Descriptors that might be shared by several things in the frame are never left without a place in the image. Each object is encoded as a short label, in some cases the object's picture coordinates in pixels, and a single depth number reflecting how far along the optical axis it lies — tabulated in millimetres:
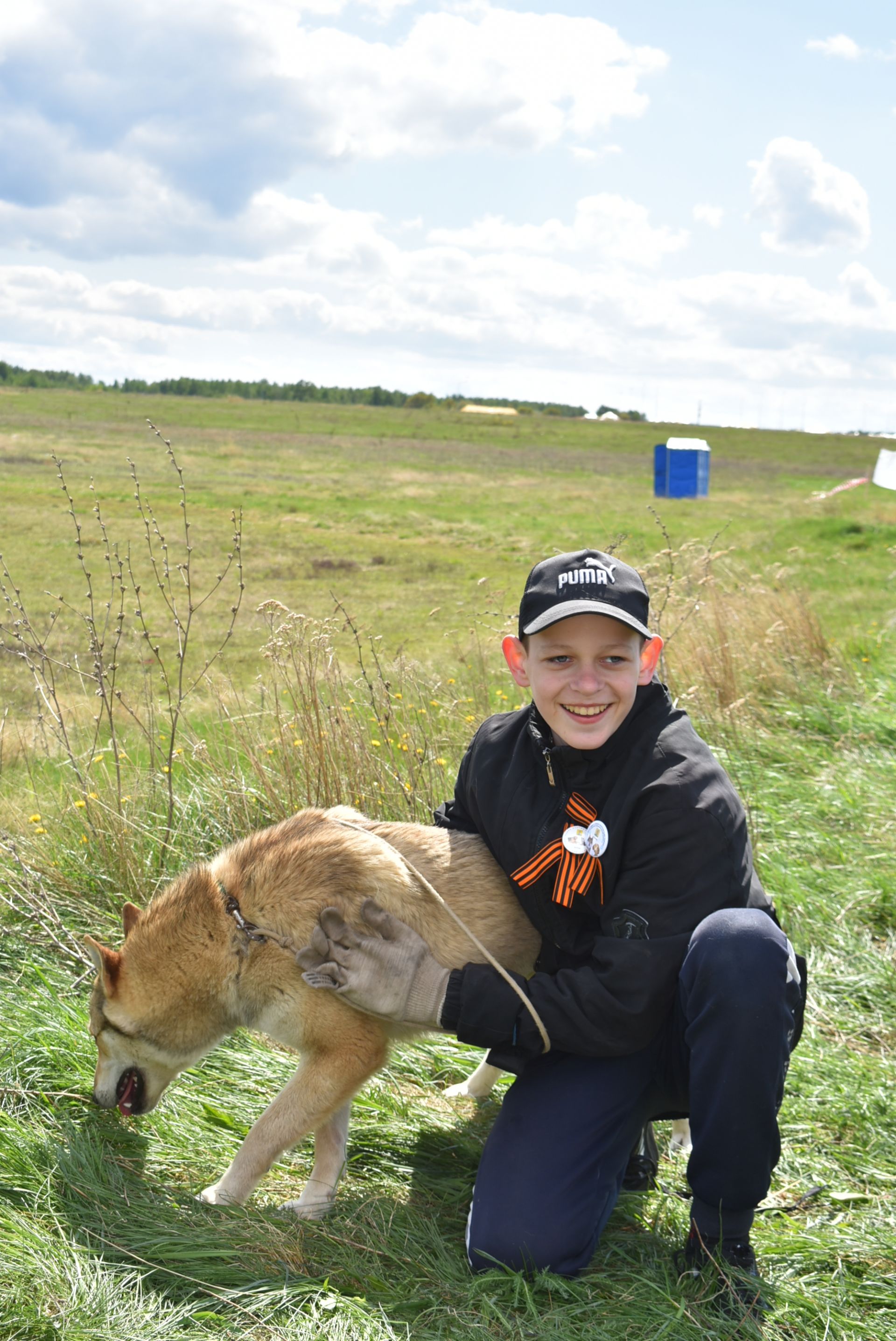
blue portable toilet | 44125
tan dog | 3111
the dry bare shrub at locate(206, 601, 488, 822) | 5344
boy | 2705
